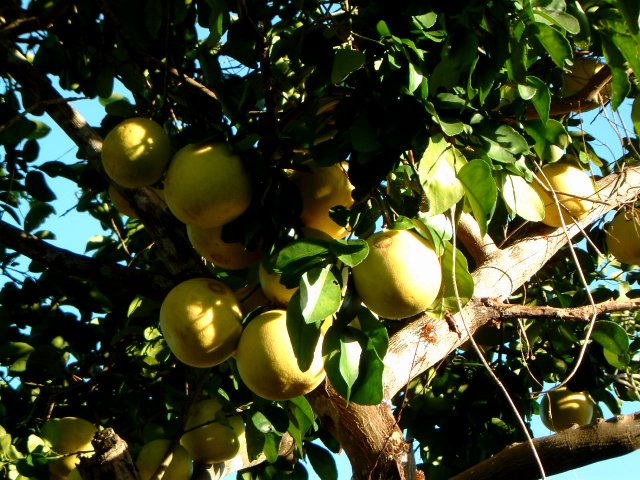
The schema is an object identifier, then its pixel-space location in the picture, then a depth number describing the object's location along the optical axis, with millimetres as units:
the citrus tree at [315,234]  1663
